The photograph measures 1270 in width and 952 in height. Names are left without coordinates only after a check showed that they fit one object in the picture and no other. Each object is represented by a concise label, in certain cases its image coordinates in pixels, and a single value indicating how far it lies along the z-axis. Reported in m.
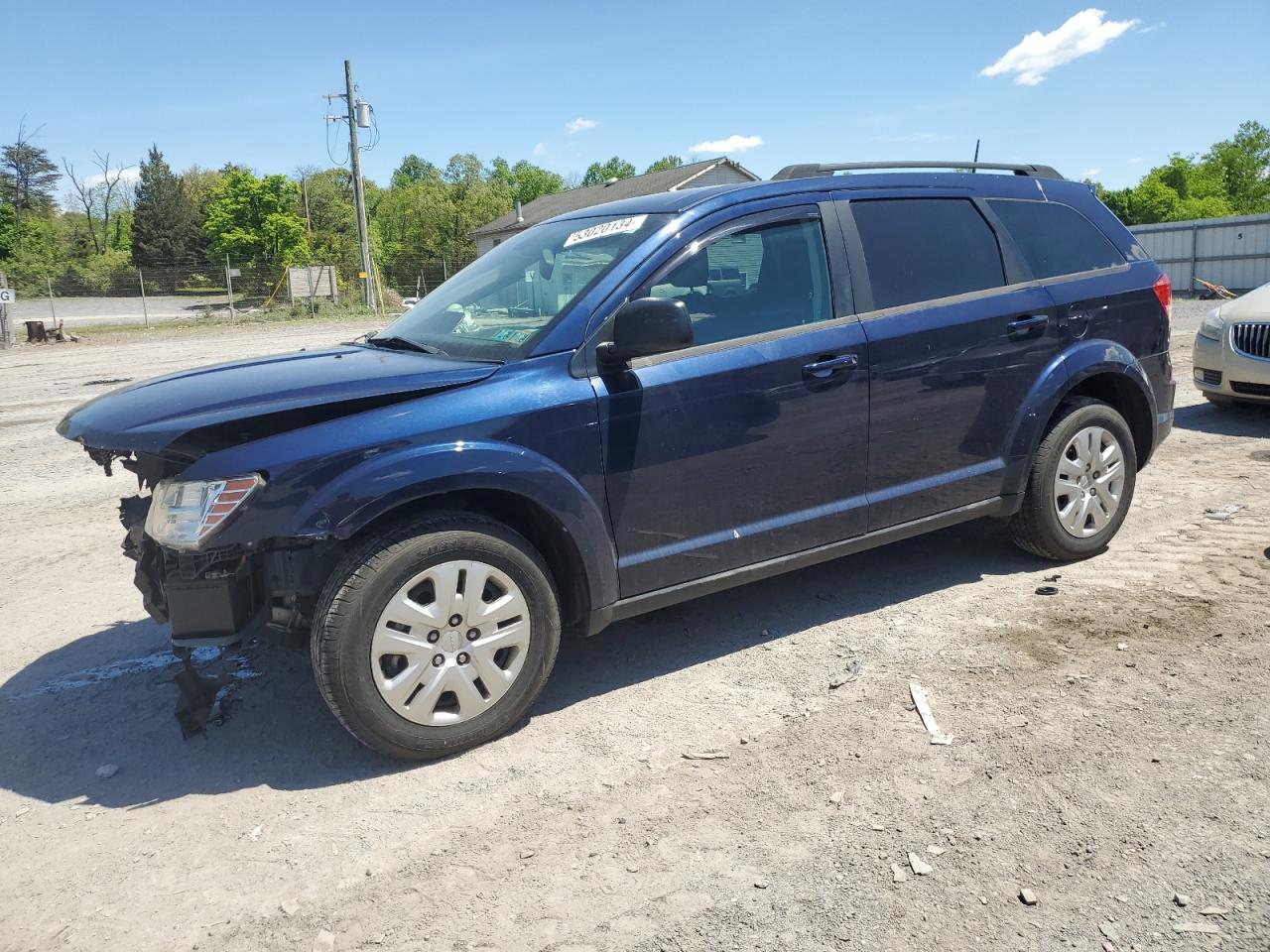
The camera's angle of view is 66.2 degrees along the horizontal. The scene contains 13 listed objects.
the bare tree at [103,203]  83.50
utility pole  39.06
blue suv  3.22
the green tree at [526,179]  120.44
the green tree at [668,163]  125.38
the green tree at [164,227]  72.25
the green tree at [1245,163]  80.75
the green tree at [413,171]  135.12
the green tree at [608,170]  132.00
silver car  8.30
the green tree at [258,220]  64.75
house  44.84
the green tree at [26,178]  76.69
